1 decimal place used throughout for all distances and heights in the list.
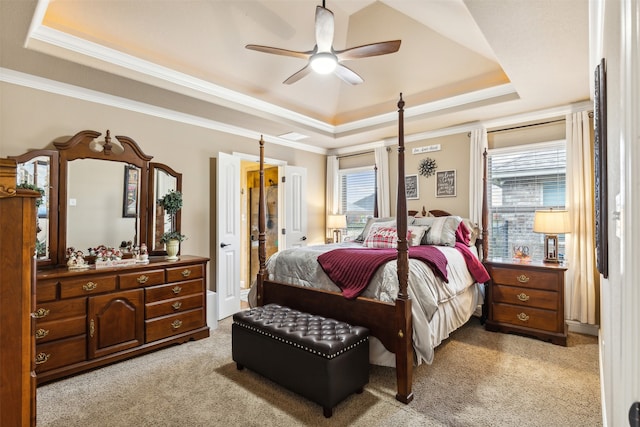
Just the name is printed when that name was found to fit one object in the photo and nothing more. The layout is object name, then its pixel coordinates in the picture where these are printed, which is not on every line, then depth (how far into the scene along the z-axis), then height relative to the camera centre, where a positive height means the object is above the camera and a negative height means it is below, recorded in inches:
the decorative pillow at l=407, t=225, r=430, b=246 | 147.5 -8.0
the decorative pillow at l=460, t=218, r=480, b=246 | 157.8 -6.6
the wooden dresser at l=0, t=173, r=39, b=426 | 41.7 -11.4
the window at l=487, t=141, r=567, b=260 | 148.6 +12.4
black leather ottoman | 80.9 -36.8
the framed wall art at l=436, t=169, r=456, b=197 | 177.0 +18.5
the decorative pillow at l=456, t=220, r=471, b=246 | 150.7 -8.1
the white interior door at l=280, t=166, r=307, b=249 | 201.6 +6.6
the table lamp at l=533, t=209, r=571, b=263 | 129.6 -3.6
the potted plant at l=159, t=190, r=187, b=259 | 136.0 -3.3
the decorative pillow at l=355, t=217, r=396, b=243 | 170.8 -4.1
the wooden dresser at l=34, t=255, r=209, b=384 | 99.1 -33.3
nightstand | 125.7 -33.6
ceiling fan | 96.9 +52.7
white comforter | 92.2 -22.1
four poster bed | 89.7 -23.1
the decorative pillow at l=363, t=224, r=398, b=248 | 144.7 -9.6
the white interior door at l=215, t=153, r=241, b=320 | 163.2 -9.6
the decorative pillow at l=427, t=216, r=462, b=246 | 145.4 -6.5
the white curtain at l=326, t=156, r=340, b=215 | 229.9 +20.1
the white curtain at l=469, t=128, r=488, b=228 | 163.8 +22.8
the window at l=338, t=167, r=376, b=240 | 217.2 +14.0
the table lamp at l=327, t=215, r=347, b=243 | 212.8 -3.6
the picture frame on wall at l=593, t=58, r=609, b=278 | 55.8 +7.7
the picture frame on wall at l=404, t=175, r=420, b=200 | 191.2 +17.4
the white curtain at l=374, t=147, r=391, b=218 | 201.9 +22.3
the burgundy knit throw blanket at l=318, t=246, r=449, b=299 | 101.4 -15.7
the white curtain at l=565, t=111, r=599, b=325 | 135.6 -3.3
